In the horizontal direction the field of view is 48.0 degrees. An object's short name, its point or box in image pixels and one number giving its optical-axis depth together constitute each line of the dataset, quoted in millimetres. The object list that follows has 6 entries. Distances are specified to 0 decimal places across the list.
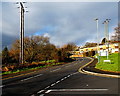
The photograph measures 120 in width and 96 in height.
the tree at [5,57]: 26188
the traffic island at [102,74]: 12473
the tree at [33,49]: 35812
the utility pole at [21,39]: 21788
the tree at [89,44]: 124400
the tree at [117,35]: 46800
